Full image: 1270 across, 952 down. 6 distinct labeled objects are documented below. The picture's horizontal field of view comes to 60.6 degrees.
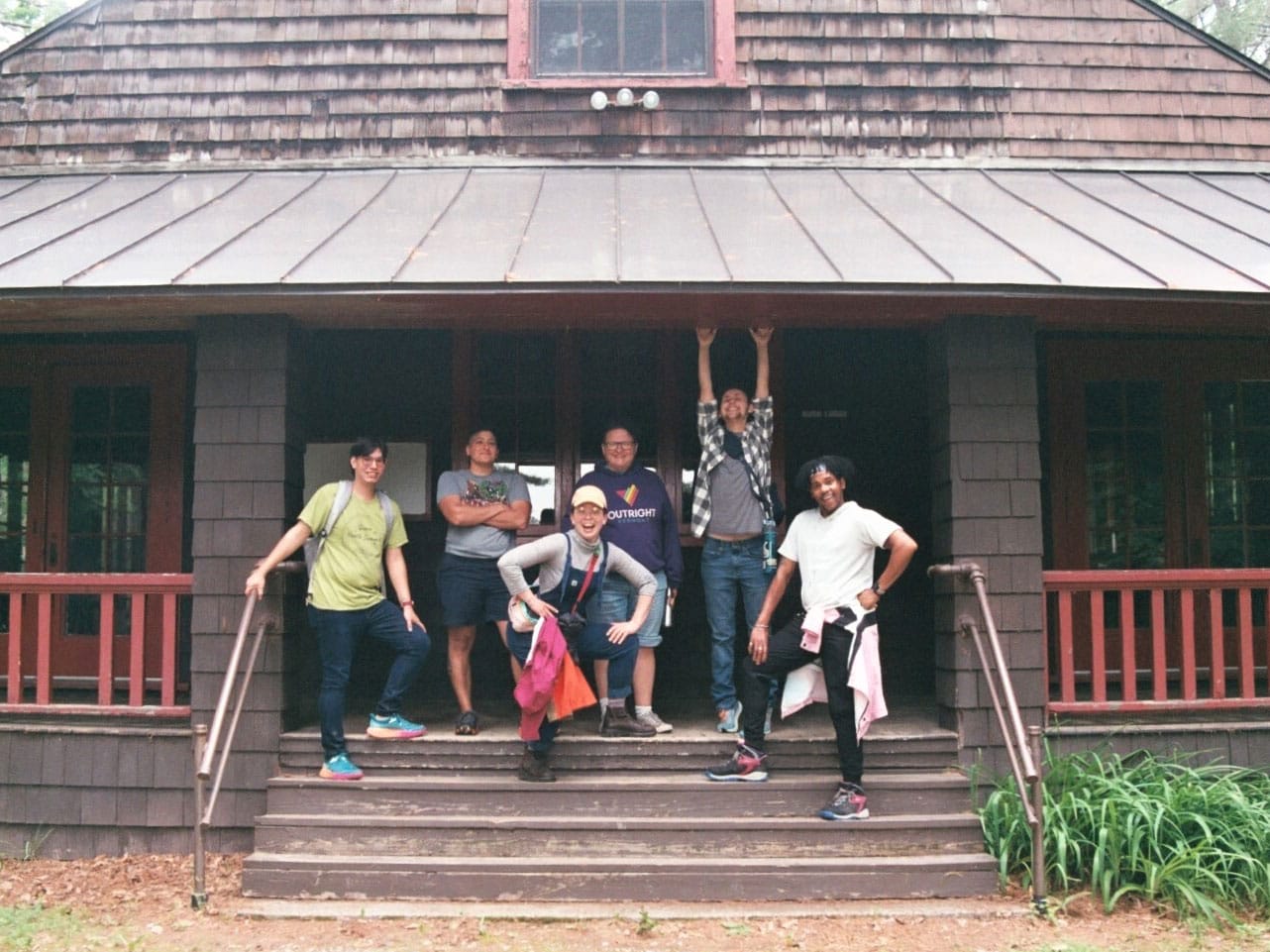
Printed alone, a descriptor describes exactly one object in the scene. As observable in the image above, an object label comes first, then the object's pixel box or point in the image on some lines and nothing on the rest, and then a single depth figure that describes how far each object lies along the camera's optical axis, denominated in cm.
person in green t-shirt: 511
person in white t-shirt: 488
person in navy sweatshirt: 539
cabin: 548
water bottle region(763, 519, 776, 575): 546
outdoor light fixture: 713
